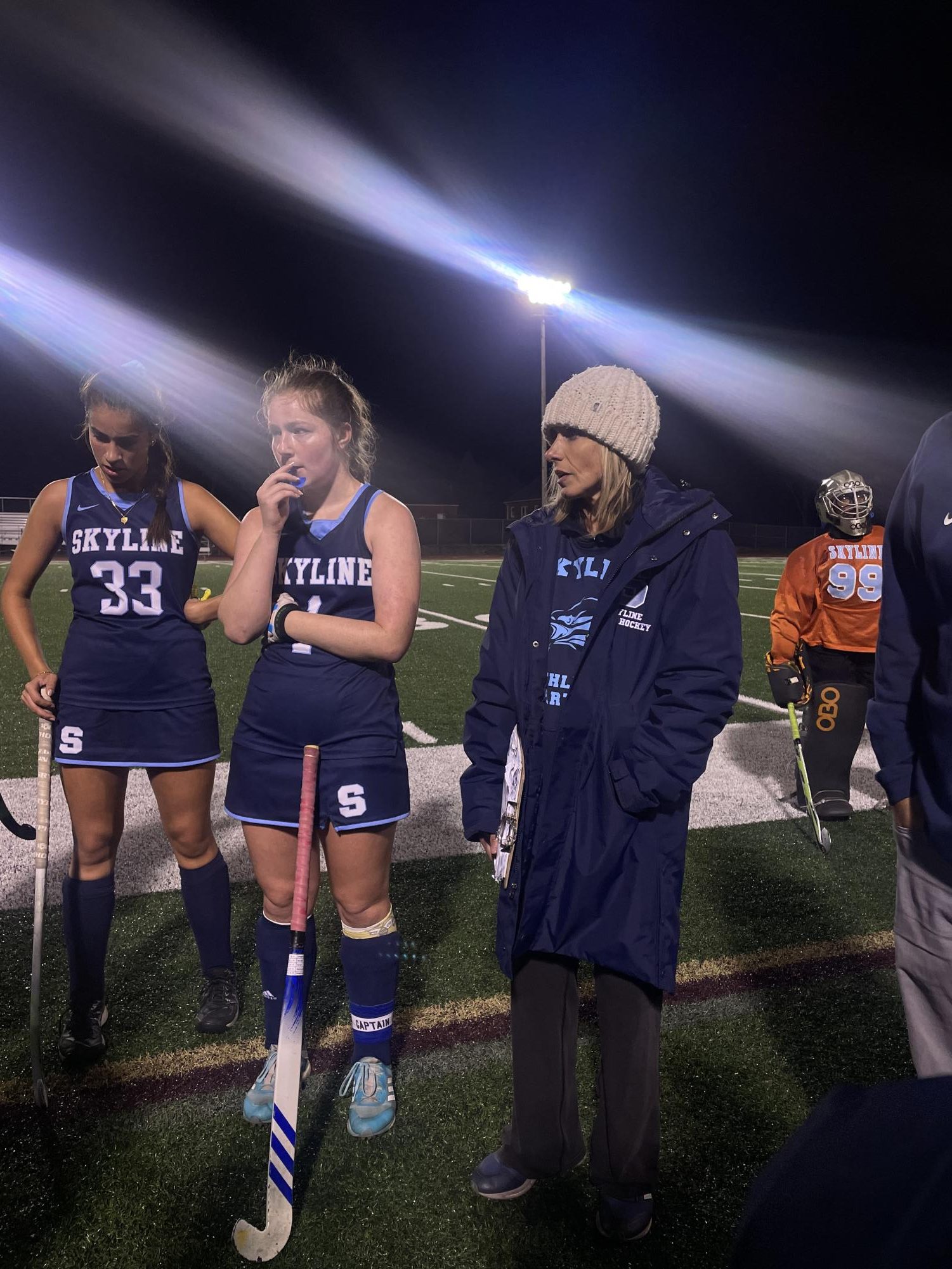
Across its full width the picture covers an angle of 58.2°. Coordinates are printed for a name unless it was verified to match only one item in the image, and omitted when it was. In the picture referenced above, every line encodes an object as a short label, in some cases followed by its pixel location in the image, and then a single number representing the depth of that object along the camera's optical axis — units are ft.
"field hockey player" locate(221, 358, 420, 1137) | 7.49
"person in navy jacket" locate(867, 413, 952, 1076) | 5.57
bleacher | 139.54
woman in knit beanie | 6.44
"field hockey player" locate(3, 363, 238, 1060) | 8.91
